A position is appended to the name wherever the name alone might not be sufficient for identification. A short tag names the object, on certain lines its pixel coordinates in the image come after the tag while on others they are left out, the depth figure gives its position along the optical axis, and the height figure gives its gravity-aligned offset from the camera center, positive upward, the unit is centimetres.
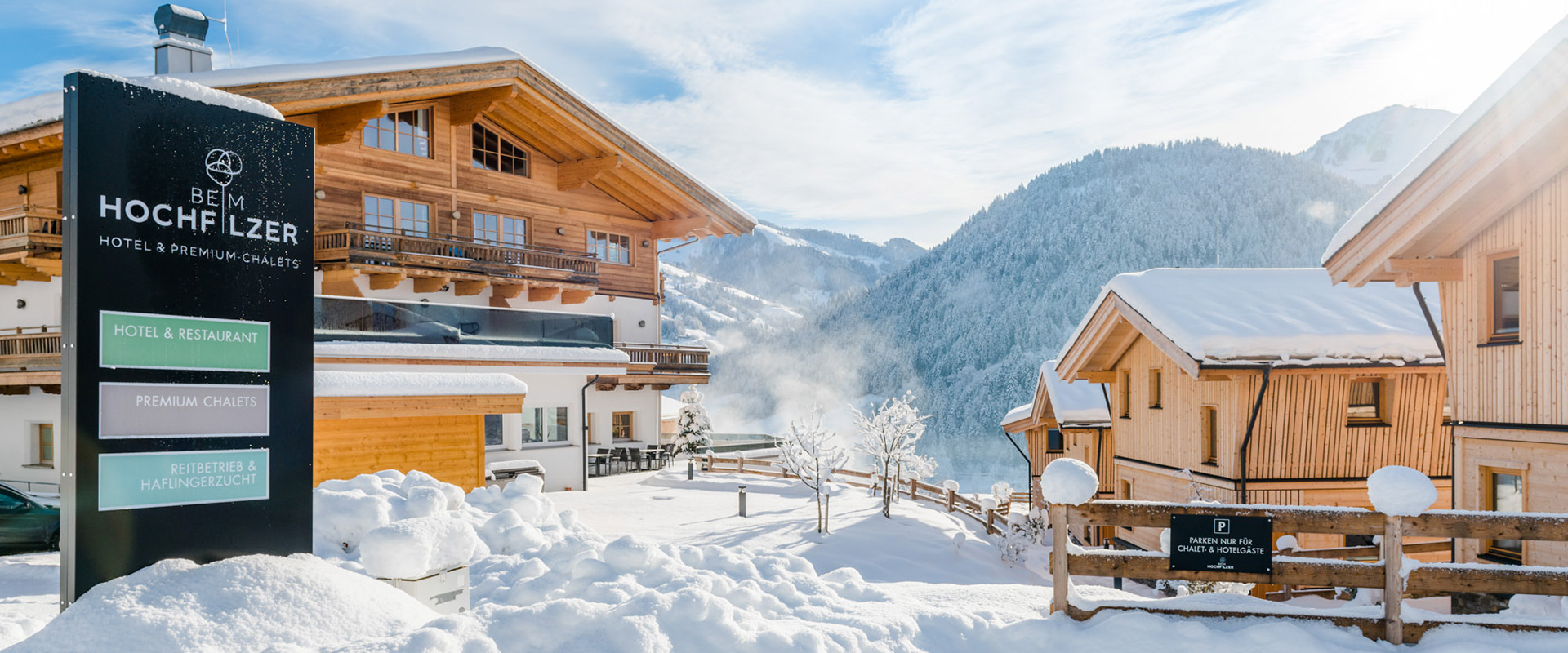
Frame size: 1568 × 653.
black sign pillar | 557 -3
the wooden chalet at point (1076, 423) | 2395 -277
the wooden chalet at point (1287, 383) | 1451 -97
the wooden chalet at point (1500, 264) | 859 +76
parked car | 1294 -293
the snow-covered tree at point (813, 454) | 1959 -320
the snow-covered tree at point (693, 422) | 3919 -429
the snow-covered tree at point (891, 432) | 2656 -347
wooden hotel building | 1714 +195
